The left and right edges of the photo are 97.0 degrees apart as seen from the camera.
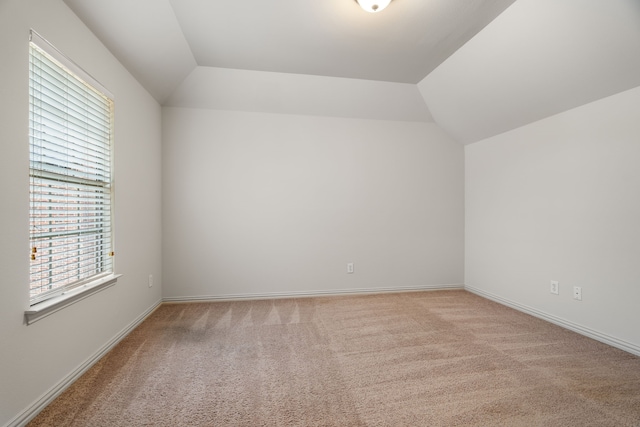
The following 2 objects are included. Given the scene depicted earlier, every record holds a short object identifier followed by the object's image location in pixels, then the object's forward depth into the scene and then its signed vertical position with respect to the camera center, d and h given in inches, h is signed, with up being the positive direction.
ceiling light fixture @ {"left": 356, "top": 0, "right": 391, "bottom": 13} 78.3 +59.4
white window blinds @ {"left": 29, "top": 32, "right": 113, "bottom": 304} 60.9 +10.7
